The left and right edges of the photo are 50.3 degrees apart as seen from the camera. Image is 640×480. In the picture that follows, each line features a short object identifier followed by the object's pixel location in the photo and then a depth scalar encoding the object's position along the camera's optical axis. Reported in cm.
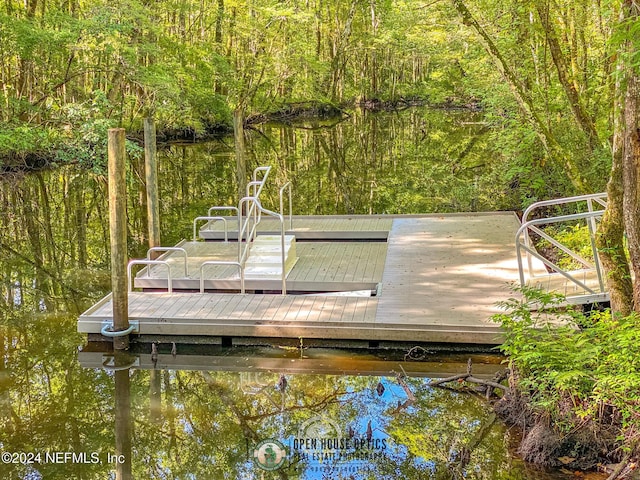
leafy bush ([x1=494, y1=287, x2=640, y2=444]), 498
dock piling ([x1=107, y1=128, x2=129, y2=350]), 771
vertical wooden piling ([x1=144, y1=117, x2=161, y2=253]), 1033
